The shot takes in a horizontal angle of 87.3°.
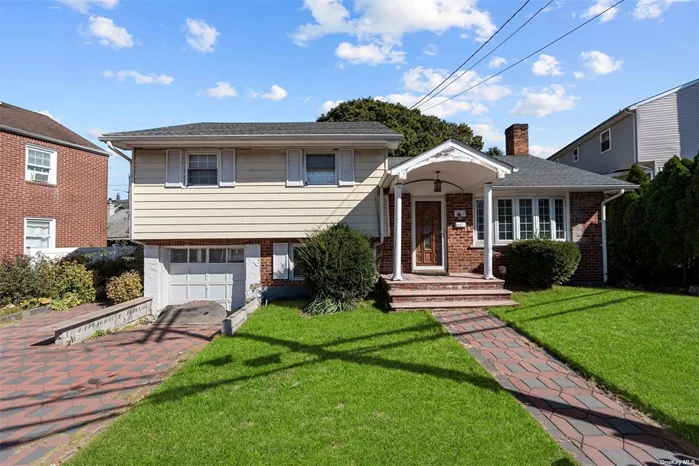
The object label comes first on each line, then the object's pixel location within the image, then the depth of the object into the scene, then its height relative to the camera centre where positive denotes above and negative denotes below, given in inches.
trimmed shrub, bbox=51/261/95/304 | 420.5 -43.3
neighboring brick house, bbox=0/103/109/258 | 497.4 +90.5
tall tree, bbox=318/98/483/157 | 1021.8 +360.3
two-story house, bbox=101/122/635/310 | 378.6 +38.8
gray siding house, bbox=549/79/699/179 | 660.1 +204.5
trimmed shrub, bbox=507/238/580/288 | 351.9 -19.2
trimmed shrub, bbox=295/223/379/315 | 320.2 -24.7
